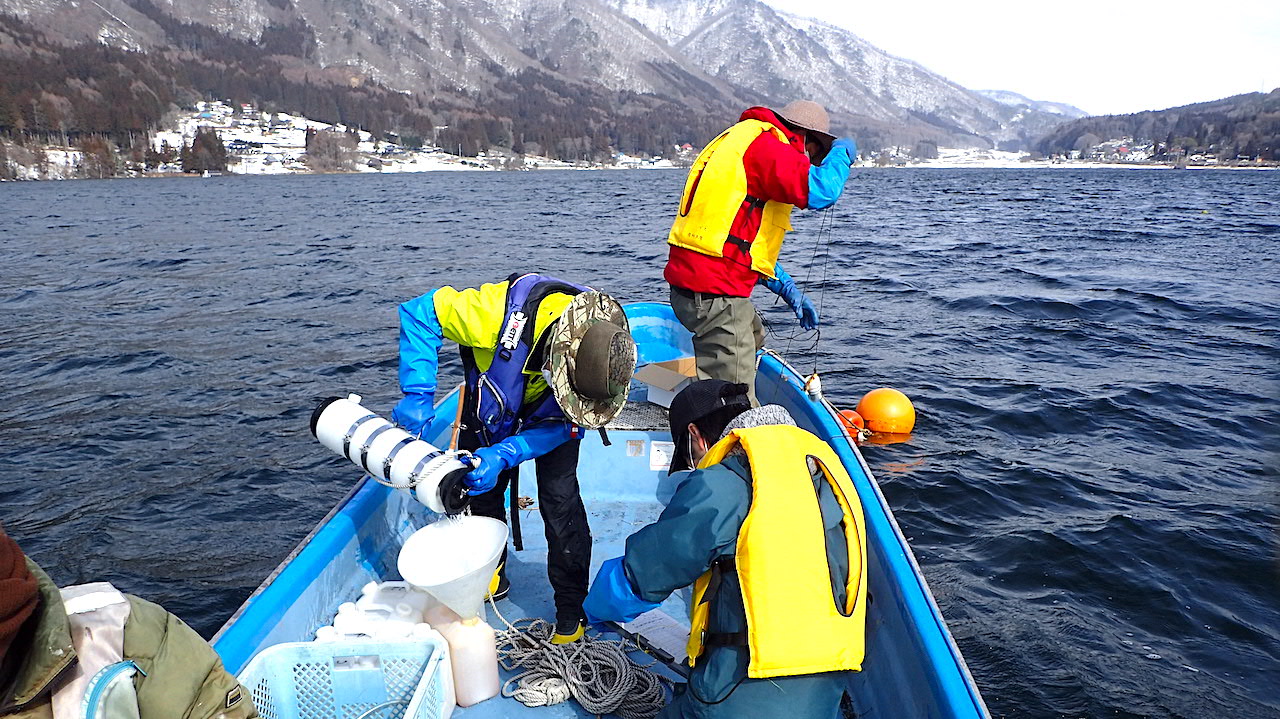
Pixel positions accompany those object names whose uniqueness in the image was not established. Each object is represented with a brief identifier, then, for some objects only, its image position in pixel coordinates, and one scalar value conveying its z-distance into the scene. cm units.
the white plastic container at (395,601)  371
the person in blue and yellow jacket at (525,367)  344
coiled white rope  360
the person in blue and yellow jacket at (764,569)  230
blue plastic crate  320
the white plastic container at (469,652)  355
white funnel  335
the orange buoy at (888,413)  905
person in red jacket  452
